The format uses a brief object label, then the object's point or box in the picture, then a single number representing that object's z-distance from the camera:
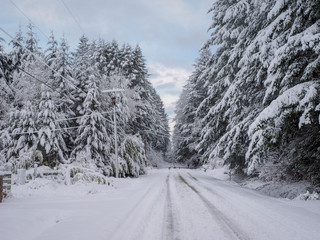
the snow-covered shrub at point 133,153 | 19.36
